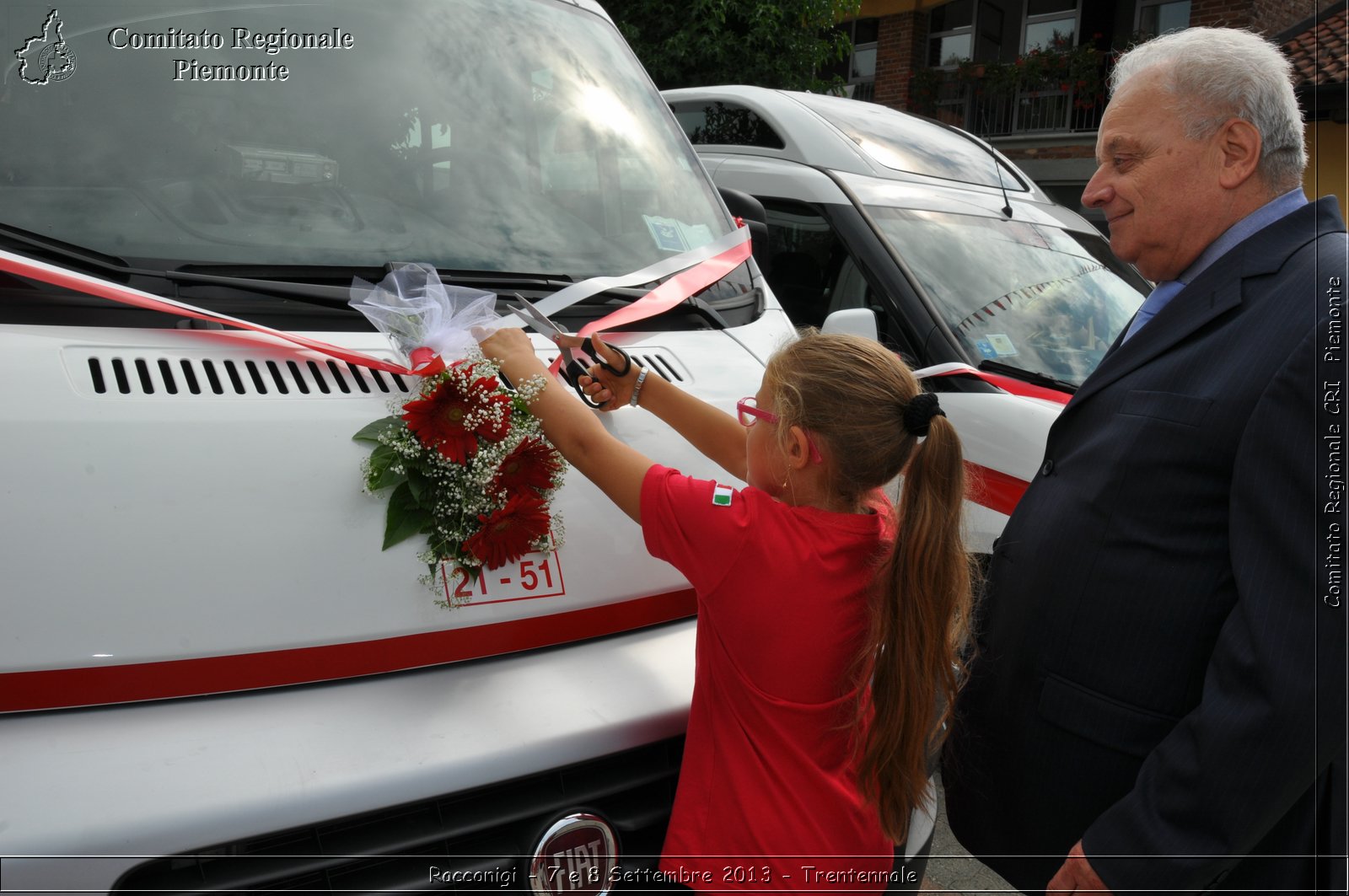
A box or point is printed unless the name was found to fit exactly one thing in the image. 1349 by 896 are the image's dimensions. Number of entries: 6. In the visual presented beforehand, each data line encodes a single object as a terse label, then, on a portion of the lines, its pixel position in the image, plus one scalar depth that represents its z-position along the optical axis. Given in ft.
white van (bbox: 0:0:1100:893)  5.09
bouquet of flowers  6.02
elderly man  4.89
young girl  5.87
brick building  49.75
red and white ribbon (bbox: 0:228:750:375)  5.85
